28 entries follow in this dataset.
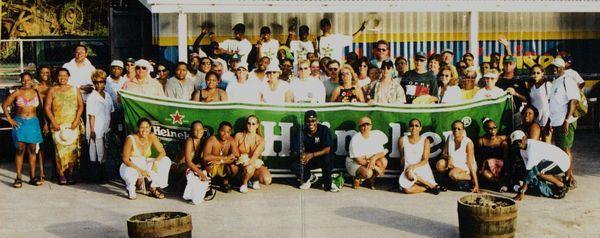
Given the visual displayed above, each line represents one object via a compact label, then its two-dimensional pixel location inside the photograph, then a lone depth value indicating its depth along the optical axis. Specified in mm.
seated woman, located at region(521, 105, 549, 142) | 11117
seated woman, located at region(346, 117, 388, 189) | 11438
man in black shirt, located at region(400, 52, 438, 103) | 12148
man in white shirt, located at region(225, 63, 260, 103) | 12023
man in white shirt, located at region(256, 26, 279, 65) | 15281
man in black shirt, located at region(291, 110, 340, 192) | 11438
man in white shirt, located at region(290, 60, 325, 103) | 12172
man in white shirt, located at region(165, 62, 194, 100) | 12219
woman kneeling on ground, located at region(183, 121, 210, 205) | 10781
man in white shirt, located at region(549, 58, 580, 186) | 11445
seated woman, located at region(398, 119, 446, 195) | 11234
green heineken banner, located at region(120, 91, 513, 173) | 11797
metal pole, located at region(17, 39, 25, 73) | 19100
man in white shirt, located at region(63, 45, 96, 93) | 12711
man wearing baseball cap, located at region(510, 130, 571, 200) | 10742
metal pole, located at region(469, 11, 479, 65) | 14781
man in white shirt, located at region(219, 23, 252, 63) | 15617
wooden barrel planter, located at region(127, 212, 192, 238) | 8438
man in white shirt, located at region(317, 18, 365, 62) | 15234
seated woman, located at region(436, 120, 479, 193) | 11191
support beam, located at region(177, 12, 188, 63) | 13906
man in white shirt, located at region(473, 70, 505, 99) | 11922
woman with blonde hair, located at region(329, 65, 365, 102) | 11992
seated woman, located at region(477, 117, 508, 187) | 11320
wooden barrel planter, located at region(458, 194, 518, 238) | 8672
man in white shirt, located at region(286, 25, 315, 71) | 15242
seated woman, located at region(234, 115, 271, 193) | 11344
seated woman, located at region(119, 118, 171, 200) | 11117
